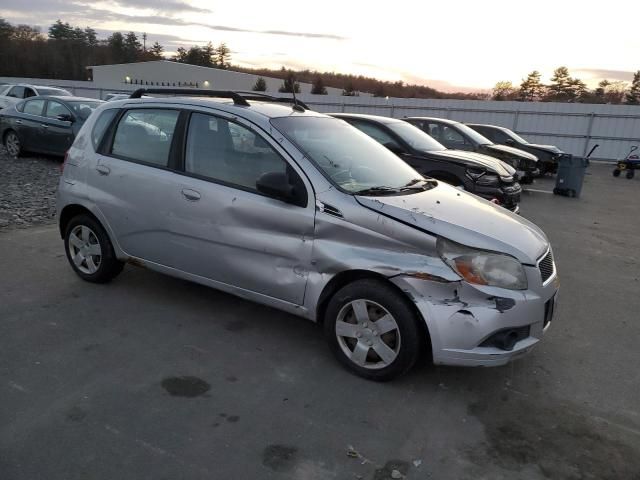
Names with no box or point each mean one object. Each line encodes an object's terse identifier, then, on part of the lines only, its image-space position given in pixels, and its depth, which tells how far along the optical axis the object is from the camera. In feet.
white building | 172.35
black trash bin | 41.19
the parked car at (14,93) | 54.55
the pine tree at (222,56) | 292.20
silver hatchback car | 10.46
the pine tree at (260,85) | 175.01
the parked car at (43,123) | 36.65
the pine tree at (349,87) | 220.43
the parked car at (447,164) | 27.50
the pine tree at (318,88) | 204.31
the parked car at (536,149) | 50.90
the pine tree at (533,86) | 209.43
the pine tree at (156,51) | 282.62
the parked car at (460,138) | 38.86
